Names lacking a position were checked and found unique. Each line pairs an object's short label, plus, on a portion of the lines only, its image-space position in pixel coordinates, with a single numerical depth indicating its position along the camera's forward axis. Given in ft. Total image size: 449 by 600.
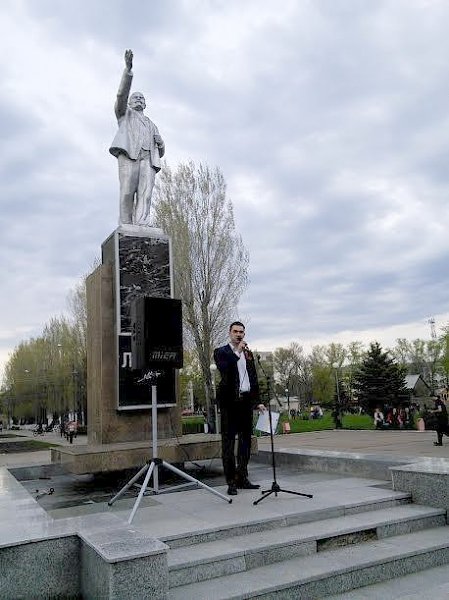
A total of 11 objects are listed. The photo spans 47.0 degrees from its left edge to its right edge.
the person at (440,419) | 51.19
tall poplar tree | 87.92
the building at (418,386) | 164.59
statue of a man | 29.19
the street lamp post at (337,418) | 104.27
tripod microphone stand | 17.15
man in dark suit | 19.26
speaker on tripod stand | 17.97
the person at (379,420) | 91.37
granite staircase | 11.60
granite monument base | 20.93
